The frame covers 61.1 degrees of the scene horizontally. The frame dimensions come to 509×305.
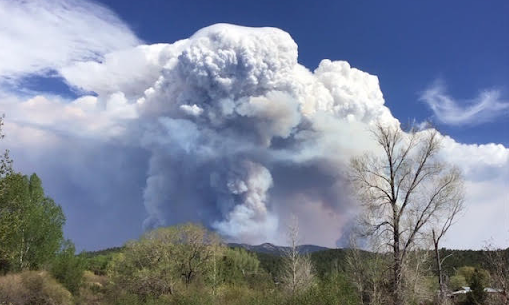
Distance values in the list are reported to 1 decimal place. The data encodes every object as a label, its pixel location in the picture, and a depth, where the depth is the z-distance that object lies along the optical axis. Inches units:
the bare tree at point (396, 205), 832.3
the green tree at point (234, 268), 1795.9
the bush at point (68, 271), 1599.4
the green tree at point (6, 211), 665.6
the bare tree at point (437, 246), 1058.9
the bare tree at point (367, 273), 914.1
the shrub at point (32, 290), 1309.1
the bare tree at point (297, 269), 1684.4
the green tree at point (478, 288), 1630.2
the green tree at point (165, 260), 1594.5
